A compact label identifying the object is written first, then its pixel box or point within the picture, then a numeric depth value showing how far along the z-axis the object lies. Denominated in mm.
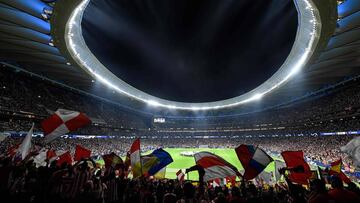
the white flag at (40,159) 14233
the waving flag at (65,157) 12637
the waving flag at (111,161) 9594
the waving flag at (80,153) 12484
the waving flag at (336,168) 10015
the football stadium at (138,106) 6832
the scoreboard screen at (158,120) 85331
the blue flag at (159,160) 8719
